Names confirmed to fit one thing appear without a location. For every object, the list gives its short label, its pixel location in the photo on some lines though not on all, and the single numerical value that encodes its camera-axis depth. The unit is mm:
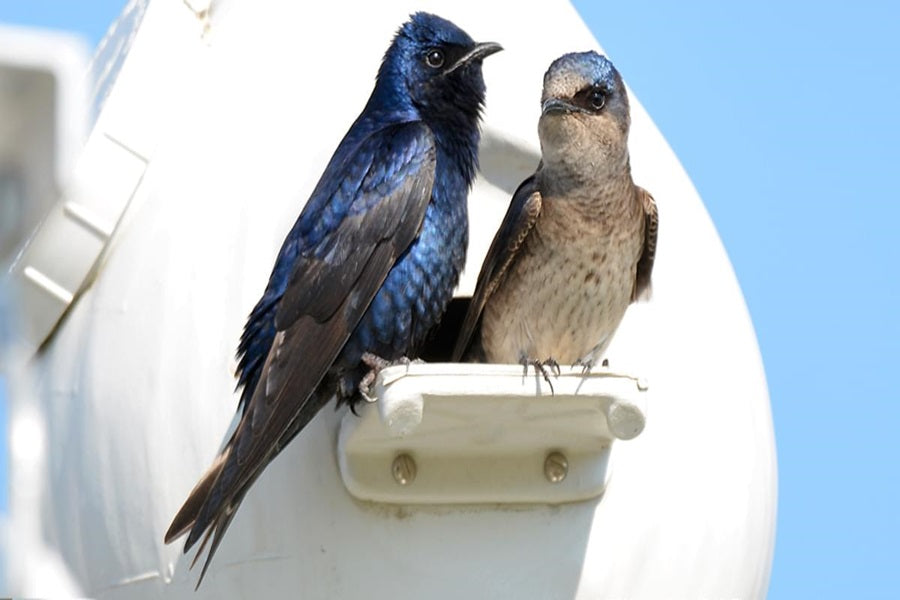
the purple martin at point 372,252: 5980
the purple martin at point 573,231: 6609
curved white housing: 6508
